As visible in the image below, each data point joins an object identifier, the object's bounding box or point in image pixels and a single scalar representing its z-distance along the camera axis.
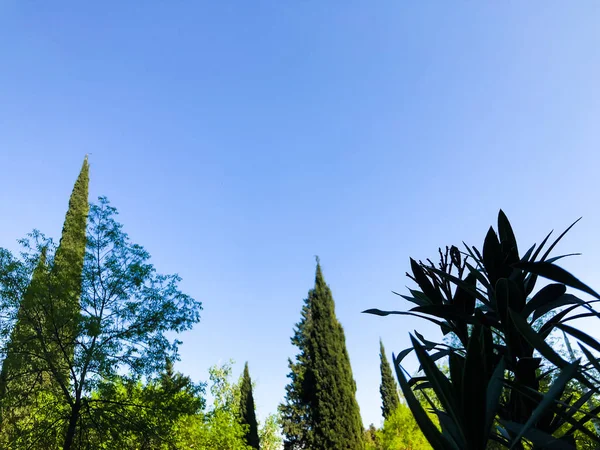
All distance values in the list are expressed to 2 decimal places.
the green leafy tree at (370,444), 20.85
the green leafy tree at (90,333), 10.24
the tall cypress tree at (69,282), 10.69
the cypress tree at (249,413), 27.80
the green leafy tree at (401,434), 19.41
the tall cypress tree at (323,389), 21.86
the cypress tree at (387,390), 29.11
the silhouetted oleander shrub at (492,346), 1.50
